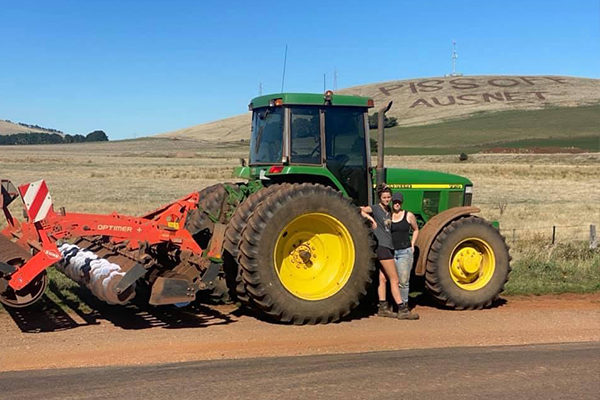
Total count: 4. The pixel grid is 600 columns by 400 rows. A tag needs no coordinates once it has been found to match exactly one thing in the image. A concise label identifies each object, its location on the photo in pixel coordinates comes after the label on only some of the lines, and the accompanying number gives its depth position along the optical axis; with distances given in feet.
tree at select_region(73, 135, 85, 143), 410.64
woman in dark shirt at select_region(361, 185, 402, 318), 24.03
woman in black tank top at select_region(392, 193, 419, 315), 24.09
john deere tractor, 21.77
